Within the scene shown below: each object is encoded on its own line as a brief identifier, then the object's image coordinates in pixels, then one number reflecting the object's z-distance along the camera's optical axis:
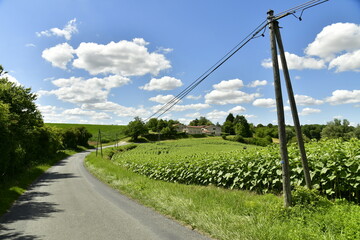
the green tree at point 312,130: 111.12
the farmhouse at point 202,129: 129.75
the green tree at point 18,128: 16.46
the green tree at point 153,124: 112.59
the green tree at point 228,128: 123.19
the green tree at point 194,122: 170.88
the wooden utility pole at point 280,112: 7.30
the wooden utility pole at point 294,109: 7.54
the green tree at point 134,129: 92.42
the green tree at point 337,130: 77.41
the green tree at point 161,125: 109.26
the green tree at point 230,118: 132.88
